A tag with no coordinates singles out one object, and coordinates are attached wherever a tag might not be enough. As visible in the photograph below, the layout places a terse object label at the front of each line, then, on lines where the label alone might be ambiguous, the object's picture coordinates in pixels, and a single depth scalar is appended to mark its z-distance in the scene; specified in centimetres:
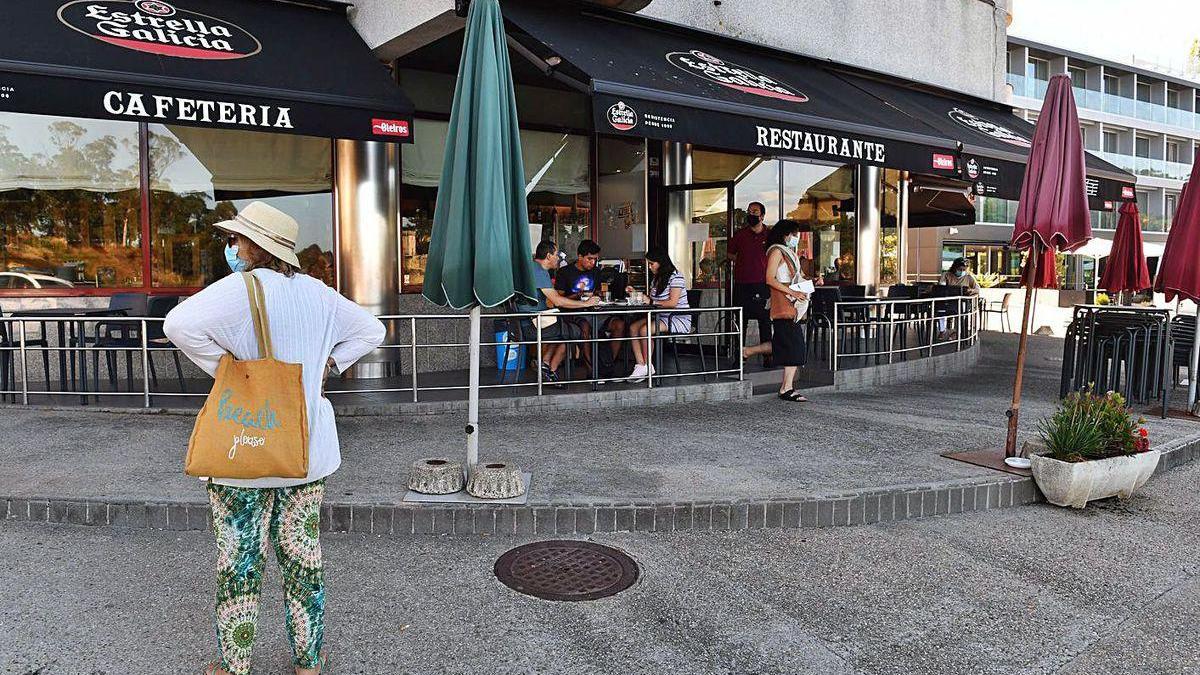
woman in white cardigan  262
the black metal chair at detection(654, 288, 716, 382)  869
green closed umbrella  478
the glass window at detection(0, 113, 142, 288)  869
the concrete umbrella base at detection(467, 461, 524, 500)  482
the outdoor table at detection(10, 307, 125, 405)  743
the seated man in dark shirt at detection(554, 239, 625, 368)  868
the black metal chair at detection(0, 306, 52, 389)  784
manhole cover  388
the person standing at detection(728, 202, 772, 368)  952
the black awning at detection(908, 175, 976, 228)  1664
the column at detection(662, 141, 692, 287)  1206
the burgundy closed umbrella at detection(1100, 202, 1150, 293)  948
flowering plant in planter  532
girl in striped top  860
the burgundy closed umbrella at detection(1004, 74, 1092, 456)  584
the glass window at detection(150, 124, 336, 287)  924
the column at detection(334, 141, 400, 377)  902
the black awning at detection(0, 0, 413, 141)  630
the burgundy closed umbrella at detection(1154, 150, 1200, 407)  795
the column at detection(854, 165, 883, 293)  1445
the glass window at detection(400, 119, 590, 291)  1016
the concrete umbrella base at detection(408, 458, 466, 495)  489
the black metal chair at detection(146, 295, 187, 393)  796
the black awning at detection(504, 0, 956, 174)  727
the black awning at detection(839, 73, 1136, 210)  1066
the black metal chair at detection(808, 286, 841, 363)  1093
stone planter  529
